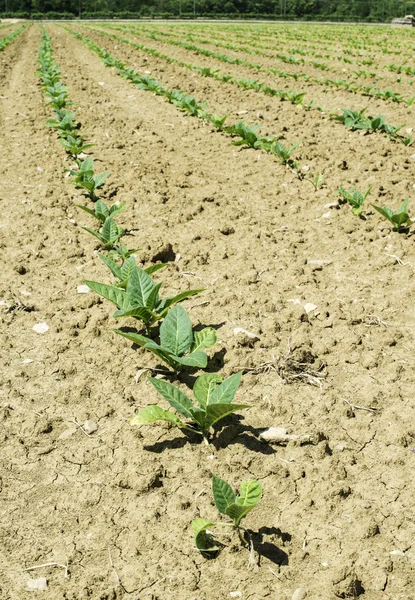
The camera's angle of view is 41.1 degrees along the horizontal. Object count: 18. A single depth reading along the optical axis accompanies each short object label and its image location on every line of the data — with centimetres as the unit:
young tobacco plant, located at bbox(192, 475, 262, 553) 179
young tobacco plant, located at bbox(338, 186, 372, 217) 427
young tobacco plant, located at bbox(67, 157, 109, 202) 482
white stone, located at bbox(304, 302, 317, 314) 316
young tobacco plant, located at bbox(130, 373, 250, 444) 225
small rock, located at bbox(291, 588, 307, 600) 168
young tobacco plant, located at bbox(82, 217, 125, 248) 389
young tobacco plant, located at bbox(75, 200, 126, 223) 430
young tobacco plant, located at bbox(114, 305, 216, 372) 264
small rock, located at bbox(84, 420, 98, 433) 238
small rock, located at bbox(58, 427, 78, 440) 235
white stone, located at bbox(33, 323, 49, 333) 309
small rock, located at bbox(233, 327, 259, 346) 285
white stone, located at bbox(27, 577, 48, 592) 174
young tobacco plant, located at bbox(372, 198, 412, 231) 387
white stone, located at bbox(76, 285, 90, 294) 348
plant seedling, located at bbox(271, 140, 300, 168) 541
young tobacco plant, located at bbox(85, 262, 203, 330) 286
